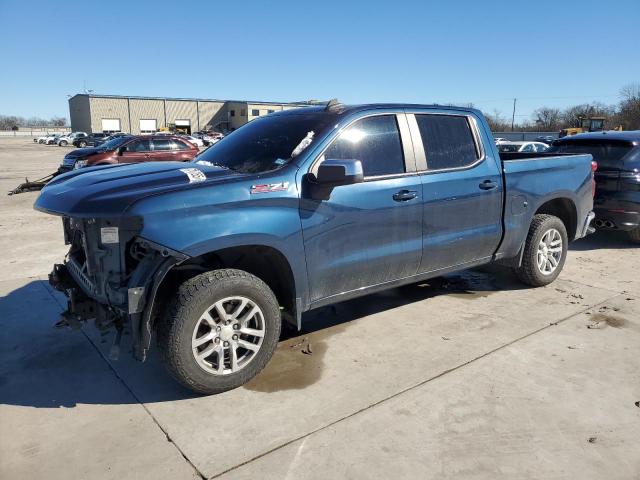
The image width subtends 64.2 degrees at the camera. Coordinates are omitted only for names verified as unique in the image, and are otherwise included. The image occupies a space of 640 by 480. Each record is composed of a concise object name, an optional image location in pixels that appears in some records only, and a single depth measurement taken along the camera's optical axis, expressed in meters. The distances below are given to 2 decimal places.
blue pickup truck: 3.18
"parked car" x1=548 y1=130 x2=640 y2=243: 7.29
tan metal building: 78.88
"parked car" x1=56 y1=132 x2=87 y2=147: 64.00
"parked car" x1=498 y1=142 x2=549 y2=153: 19.03
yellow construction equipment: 38.06
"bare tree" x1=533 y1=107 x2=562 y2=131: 77.89
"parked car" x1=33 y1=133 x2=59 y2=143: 67.84
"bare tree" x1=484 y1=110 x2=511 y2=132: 85.62
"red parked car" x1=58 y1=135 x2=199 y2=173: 16.11
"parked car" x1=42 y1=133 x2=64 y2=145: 65.66
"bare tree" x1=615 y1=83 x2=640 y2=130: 56.75
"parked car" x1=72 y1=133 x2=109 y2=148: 52.00
